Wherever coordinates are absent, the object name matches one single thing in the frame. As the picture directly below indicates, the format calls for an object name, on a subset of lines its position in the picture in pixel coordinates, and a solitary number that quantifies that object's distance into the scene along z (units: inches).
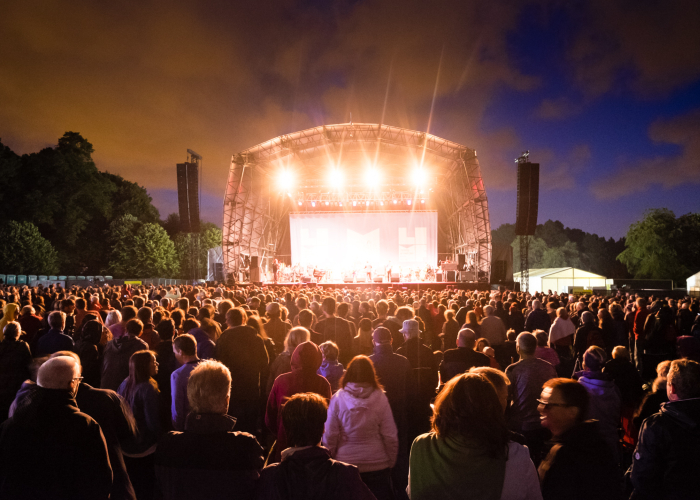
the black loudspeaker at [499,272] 964.0
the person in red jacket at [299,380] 131.6
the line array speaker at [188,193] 883.4
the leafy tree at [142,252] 1692.9
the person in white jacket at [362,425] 117.7
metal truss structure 945.5
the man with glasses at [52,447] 86.6
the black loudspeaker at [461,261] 1021.8
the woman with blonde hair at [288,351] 167.2
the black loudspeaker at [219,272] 986.1
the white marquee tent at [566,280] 1326.3
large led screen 1135.0
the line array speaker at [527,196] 800.3
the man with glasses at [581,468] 82.0
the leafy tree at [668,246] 1998.0
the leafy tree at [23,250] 1308.6
